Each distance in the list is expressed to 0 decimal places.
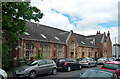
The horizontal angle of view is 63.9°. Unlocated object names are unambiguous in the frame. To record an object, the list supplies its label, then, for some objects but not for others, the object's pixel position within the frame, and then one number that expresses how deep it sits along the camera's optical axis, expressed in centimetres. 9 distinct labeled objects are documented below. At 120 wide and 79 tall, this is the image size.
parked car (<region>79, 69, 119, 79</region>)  463
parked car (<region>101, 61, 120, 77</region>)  677
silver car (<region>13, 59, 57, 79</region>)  830
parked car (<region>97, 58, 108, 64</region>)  1997
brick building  1452
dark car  1169
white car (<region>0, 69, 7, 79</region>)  684
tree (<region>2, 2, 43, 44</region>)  864
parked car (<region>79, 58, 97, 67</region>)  1500
